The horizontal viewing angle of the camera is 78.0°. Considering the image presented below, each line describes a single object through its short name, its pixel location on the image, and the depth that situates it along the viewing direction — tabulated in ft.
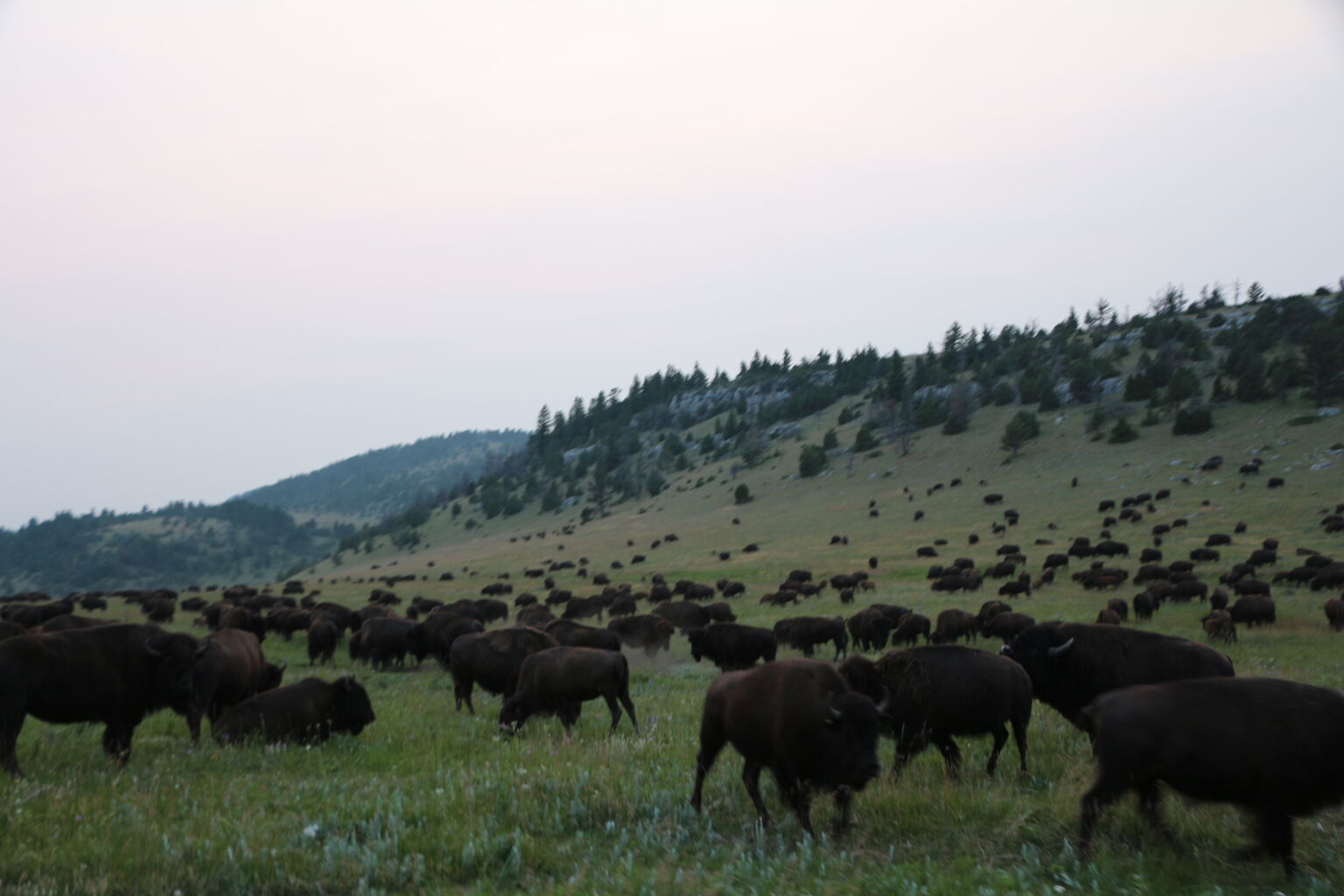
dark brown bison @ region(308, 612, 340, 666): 80.79
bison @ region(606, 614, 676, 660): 86.43
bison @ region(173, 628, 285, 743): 41.39
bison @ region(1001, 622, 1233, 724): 33.22
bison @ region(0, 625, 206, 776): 32.53
